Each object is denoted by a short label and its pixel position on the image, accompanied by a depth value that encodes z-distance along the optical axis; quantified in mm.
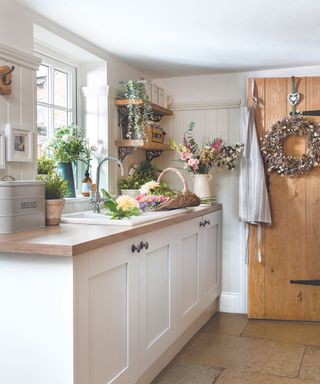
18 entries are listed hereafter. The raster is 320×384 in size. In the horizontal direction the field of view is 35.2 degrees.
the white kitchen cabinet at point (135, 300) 2030
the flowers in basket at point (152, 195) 3324
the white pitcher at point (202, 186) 4182
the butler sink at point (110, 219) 2621
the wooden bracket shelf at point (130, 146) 3854
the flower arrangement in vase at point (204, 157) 4129
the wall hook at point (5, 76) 2576
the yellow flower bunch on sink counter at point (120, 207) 2697
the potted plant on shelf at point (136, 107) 3789
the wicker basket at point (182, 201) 3373
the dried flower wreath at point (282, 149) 4051
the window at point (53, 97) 3355
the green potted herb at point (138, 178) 3934
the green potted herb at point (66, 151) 3352
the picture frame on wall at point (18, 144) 2625
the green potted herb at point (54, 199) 2611
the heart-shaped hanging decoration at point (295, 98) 4114
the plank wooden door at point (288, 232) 4145
